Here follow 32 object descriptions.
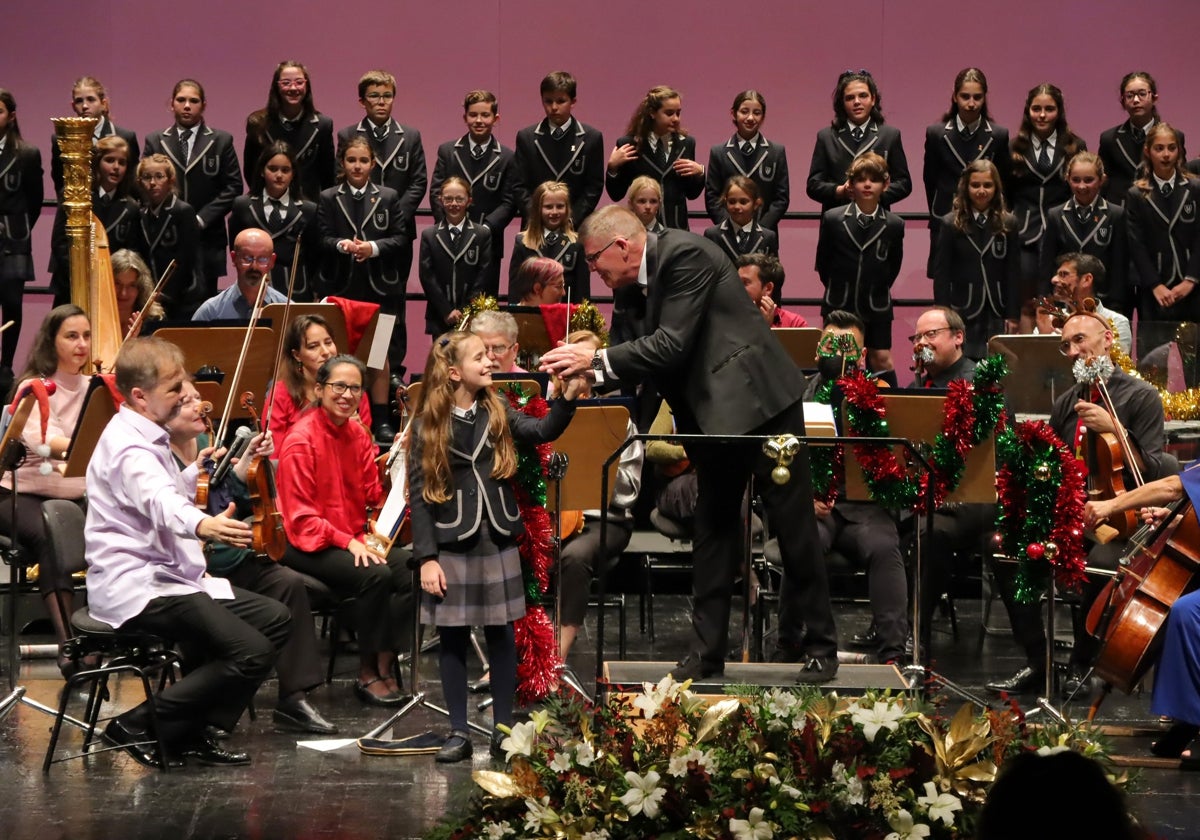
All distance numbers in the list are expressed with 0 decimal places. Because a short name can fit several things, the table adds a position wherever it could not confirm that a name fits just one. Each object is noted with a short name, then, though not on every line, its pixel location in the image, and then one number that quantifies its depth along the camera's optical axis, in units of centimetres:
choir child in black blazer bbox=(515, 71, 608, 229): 1820
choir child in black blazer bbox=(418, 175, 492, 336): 1739
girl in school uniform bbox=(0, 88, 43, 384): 1772
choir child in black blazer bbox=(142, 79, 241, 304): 1789
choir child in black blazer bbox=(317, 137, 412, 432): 1728
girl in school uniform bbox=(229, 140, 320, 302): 1719
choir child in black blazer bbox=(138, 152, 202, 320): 1700
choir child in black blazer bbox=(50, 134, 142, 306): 1691
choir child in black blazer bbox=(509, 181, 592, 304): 1675
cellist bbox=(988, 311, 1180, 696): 1159
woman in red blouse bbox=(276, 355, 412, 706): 1199
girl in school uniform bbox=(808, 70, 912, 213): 1839
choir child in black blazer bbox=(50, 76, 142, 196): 1752
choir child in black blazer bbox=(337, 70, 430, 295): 1818
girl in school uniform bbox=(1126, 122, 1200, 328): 1770
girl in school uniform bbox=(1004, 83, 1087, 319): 1801
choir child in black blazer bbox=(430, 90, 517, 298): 1823
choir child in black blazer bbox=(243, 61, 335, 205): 1801
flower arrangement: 737
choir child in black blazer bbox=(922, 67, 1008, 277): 1837
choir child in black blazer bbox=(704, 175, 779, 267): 1731
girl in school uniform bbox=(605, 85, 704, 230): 1800
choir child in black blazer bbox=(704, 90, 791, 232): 1825
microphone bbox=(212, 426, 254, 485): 1121
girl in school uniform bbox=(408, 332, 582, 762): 1053
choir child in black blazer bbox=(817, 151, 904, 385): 1736
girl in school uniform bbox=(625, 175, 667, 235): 1651
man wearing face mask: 1256
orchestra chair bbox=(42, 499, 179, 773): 1024
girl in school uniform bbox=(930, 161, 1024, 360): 1739
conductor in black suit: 964
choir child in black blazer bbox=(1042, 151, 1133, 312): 1733
